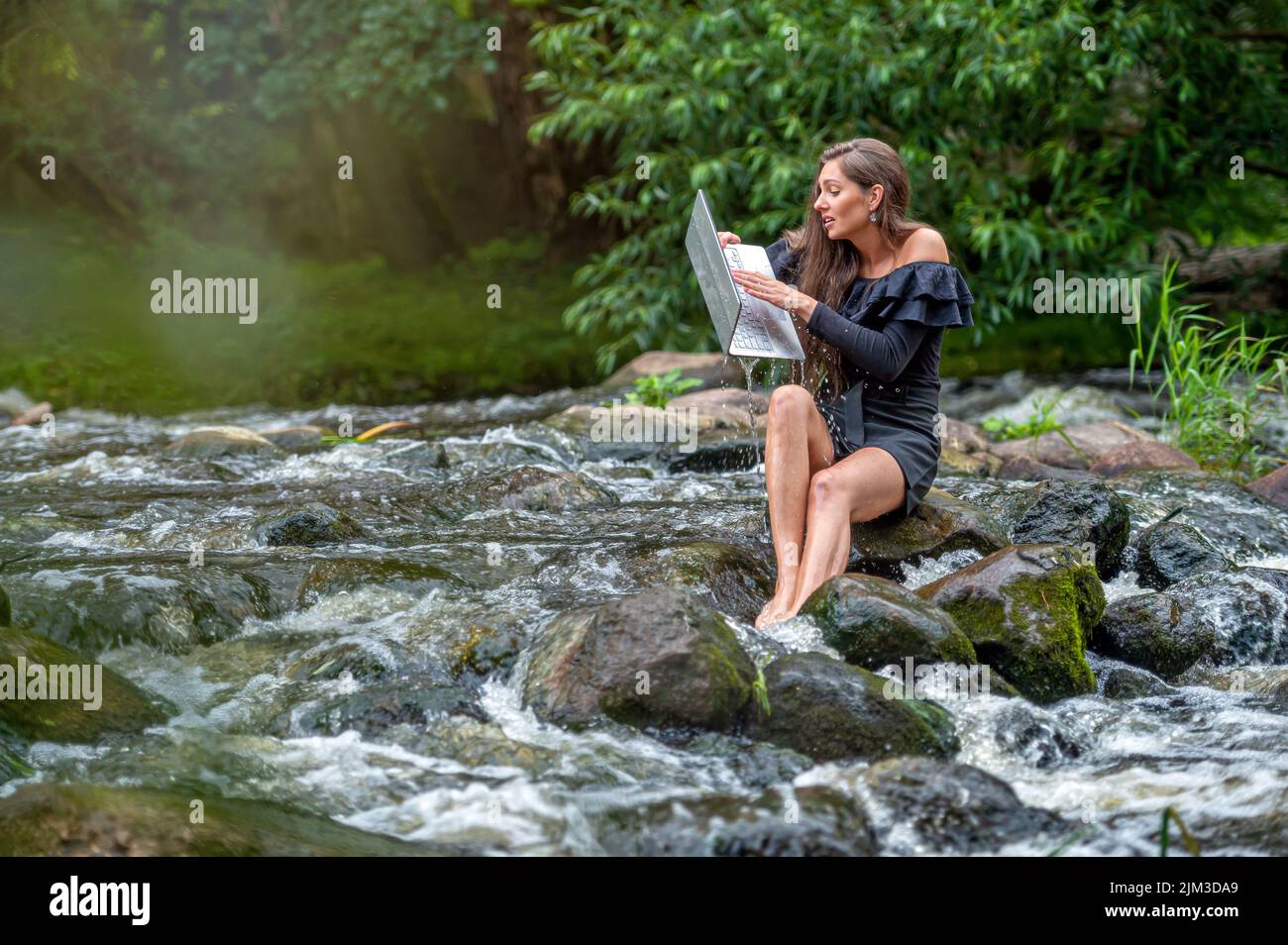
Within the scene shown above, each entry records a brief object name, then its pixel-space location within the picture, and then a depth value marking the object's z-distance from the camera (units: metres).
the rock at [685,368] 8.18
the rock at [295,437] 7.01
